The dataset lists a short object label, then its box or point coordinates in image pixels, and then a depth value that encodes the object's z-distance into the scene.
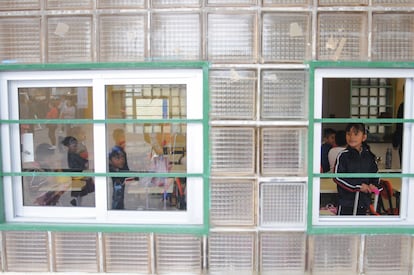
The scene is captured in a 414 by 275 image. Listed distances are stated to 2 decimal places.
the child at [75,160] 3.00
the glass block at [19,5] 2.80
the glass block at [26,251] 2.92
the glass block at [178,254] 2.84
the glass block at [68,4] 2.77
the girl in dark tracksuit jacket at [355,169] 3.15
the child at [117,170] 2.94
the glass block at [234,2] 2.71
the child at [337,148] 3.77
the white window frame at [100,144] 2.80
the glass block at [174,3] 2.72
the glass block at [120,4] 2.75
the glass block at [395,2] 2.69
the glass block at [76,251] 2.89
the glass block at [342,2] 2.69
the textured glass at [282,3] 2.71
